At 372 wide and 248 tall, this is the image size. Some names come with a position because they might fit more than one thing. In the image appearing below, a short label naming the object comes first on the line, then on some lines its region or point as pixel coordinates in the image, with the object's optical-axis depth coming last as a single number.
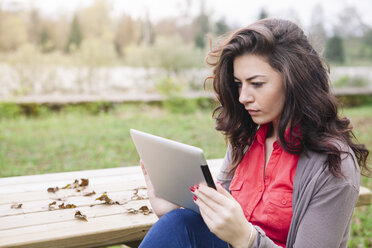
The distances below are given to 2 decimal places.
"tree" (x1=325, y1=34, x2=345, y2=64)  13.43
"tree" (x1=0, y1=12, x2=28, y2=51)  8.84
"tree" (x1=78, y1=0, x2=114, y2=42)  11.03
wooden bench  1.68
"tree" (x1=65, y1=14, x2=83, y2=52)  10.78
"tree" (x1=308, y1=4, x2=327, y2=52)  12.71
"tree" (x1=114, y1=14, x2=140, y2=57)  11.12
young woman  1.28
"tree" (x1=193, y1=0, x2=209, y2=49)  12.20
